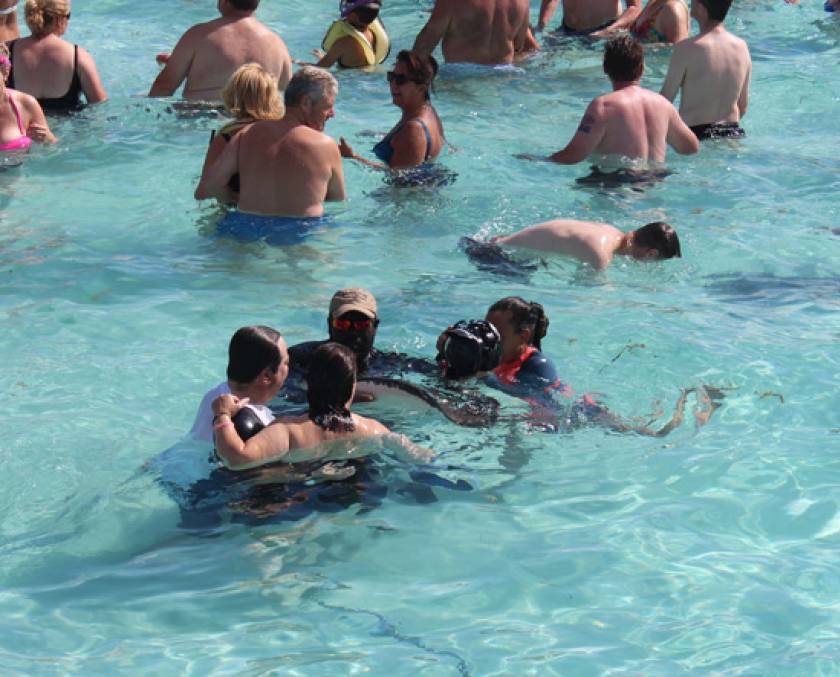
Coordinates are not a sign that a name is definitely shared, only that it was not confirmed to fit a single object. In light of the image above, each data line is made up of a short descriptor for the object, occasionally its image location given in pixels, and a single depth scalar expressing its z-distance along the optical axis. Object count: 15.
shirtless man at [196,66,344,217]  15.01
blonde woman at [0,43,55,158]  17.48
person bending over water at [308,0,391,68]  21.79
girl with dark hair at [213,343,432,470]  9.33
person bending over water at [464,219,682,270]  14.94
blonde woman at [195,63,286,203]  14.93
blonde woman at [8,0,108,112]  18.75
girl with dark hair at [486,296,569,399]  11.52
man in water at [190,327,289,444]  9.74
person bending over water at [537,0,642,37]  25.75
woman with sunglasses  16.23
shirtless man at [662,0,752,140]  19.08
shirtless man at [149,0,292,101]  19.17
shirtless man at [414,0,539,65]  22.64
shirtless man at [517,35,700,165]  17.40
